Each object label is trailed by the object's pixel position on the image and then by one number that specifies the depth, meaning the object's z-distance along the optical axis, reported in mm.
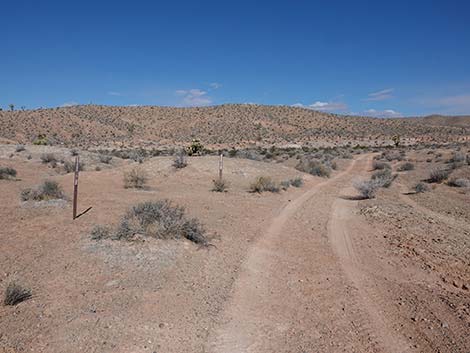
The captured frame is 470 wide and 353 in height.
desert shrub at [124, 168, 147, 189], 17734
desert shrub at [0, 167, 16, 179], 18369
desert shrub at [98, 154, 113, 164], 30227
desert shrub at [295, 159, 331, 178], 26328
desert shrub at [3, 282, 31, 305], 5527
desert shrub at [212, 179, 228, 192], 17672
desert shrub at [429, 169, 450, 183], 22150
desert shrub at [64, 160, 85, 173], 24219
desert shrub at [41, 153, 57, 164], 28919
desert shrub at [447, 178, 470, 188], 19953
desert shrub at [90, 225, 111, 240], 8672
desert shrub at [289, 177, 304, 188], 20156
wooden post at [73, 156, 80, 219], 10672
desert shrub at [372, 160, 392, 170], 31141
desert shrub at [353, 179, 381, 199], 16578
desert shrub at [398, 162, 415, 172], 29969
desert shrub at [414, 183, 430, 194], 19011
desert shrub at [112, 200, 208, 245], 8711
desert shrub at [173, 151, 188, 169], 23625
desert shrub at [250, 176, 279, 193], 17516
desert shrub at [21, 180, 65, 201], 12820
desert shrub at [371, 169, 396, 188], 19594
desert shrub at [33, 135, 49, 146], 47753
